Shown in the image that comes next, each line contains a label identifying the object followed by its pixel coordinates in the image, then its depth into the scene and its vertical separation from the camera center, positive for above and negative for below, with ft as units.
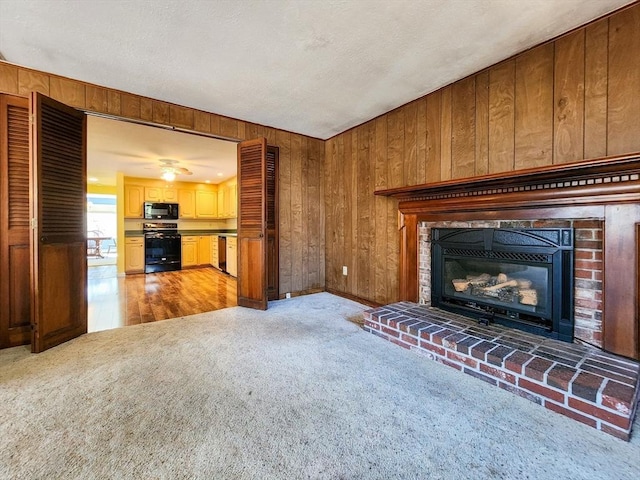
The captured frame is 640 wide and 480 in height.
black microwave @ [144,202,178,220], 21.29 +2.08
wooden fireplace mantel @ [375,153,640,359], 5.48 +0.76
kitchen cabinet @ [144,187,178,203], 21.71 +3.47
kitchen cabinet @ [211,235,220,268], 22.43 -1.24
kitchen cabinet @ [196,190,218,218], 23.81 +2.95
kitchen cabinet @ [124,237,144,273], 20.22 -1.34
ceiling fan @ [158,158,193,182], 17.02 +4.51
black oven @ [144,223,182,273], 20.90 -0.86
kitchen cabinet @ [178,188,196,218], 23.07 +2.98
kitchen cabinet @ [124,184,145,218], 20.81 +2.84
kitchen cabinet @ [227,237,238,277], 18.62 -1.30
